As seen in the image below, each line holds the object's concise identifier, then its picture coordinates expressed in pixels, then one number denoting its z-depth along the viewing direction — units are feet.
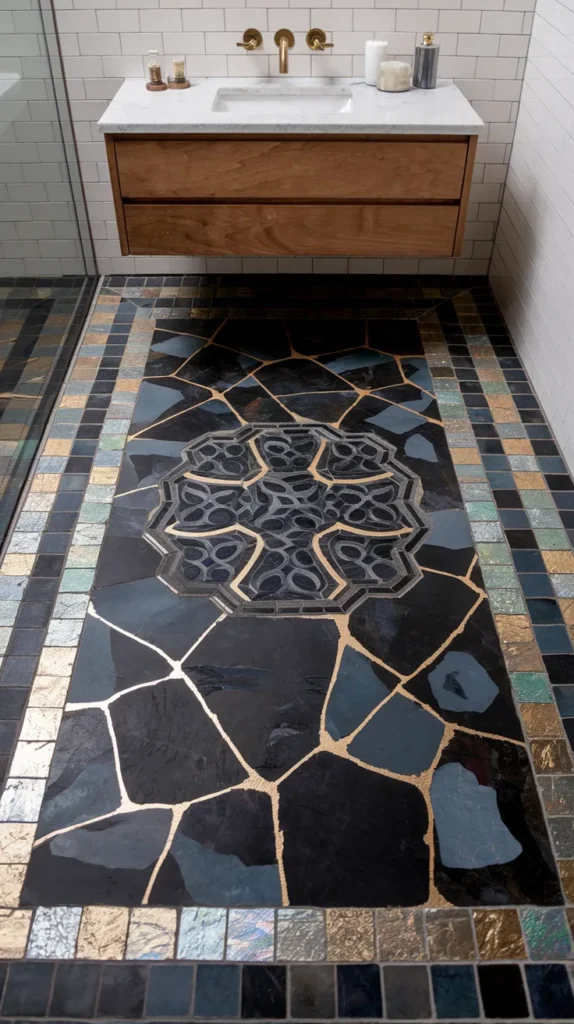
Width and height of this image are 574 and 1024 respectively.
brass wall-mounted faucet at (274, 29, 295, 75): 10.96
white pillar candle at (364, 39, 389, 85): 10.87
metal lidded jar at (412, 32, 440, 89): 10.75
